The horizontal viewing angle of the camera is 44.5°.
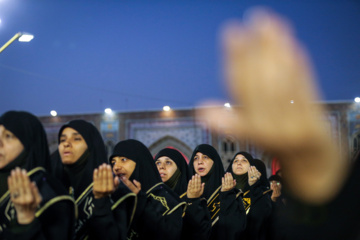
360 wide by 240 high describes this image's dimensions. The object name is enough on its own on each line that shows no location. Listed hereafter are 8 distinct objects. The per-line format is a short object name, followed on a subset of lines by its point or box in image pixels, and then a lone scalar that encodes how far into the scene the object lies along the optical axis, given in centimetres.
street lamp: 970
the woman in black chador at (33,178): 303
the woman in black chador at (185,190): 541
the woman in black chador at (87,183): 344
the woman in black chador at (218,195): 646
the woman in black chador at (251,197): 788
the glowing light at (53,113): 3141
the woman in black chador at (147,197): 475
